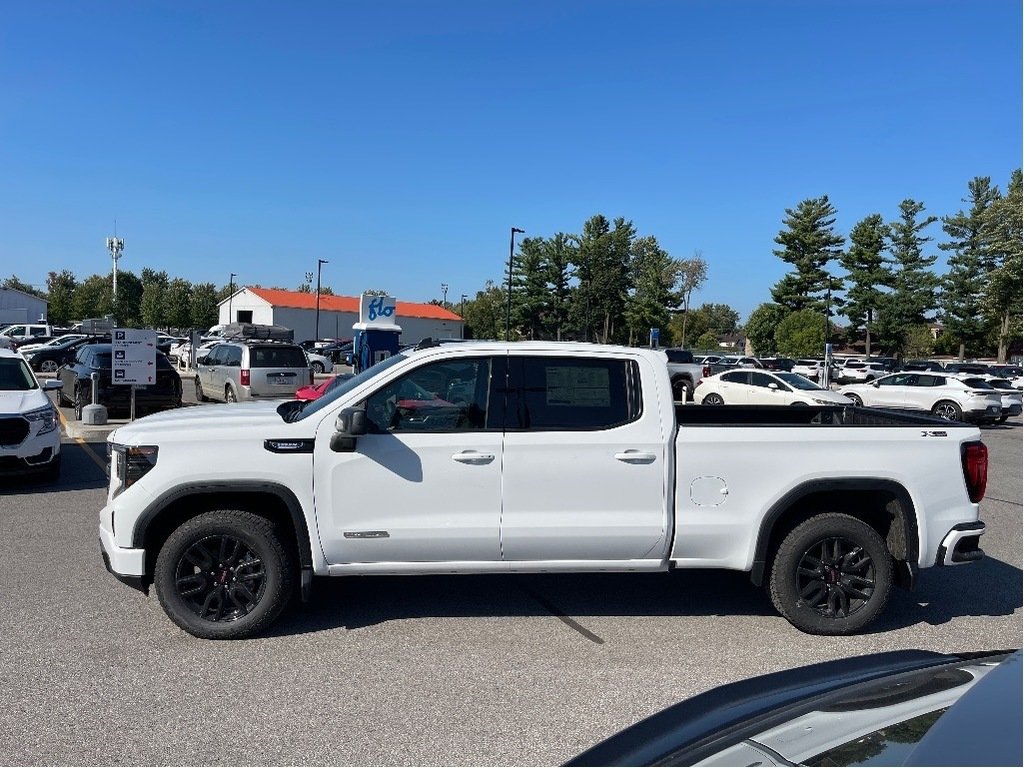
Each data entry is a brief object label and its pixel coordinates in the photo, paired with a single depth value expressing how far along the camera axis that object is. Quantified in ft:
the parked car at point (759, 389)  70.44
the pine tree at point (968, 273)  233.35
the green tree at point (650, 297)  245.86
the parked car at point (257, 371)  61.57
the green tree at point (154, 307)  301.63
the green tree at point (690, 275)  274.24
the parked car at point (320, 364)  135.95
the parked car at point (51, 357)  110.22
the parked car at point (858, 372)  163.99
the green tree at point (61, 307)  312.34
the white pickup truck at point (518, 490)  16.02
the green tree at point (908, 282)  231.91
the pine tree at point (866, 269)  233.14
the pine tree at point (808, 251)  239.09
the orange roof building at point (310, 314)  293.23
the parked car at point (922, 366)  157.77
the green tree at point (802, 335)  211.82
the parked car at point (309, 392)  43.70
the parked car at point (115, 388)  52.75
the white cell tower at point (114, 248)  346.54
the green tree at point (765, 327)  246.68
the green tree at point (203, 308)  315.58
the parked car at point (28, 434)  29.99
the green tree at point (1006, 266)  140.56
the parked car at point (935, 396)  73.31
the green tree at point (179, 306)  304.50
